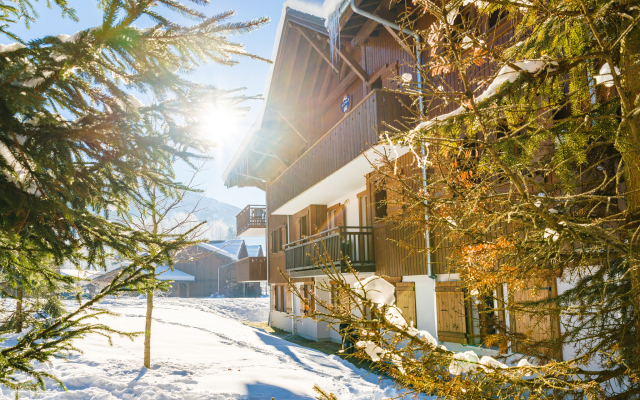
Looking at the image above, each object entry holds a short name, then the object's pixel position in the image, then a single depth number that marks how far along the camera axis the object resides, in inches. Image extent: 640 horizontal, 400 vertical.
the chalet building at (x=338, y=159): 383.9
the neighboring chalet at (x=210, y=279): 1996.8
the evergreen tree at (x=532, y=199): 91.1
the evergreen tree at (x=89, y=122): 100.1
